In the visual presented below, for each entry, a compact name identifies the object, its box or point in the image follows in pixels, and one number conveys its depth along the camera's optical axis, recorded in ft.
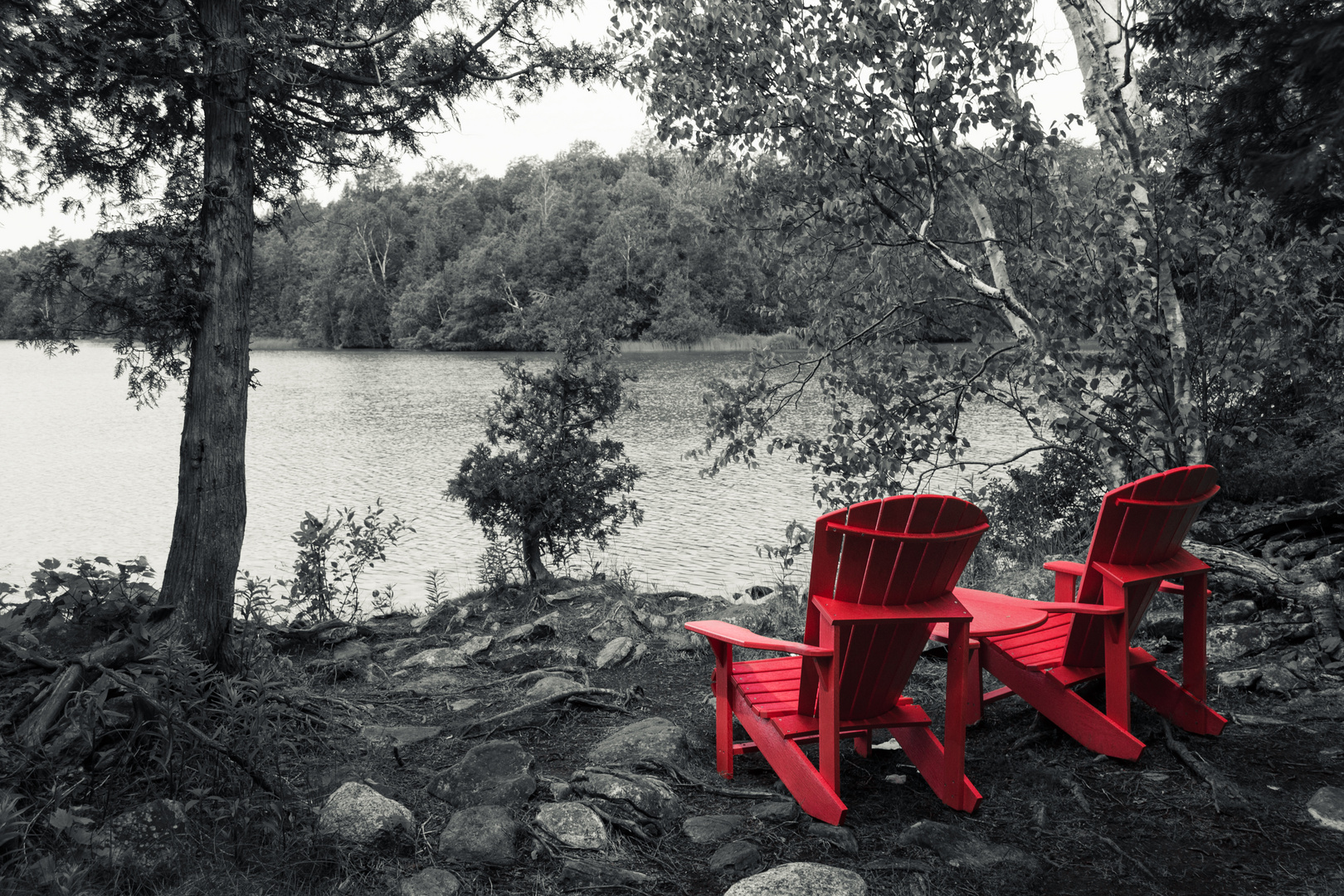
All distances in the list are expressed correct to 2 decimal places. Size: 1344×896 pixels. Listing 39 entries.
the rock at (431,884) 8.08
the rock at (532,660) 16.19
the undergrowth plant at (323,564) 21.15
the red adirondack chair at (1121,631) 10.66
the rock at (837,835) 8.91
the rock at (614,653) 15.99
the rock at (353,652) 17.30
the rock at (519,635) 18.17
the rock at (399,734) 12.18
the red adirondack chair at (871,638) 9.27
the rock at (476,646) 17.10
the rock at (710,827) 9.23
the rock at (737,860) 8.56
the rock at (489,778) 9.98
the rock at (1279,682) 12.77
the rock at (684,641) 16.94
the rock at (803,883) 7.87
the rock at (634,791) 9.73
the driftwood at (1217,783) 9.56
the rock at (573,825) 9.02
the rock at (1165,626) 15.28
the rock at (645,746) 11.16
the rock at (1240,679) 12.99
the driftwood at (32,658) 10.72
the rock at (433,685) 14.82
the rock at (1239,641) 14.38
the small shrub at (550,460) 23.16
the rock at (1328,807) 9.15
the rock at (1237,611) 15.74
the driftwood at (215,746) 9.18
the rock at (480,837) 8.69
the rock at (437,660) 16.66
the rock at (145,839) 7.86
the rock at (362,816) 8.77
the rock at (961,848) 8.61
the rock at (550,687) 13.89
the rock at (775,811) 9.62
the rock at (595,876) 8.32
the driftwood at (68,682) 9.63
